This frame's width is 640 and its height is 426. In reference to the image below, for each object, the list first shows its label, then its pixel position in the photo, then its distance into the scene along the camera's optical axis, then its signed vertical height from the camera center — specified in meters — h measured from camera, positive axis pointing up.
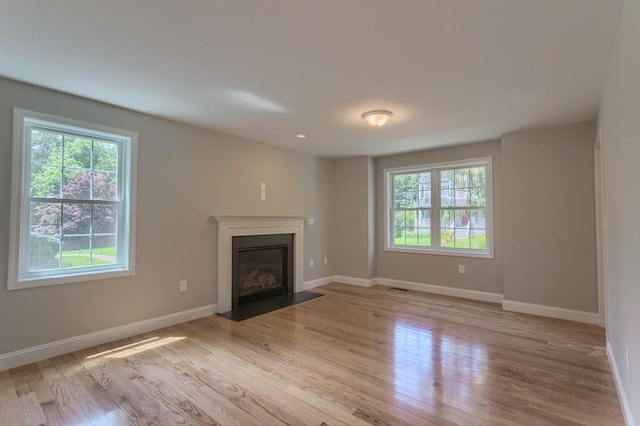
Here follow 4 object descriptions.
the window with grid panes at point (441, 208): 4.84 +0.19
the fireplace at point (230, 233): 4.16 -0.19
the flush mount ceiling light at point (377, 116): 3.41 +1.12
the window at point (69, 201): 2.75 +0.18
